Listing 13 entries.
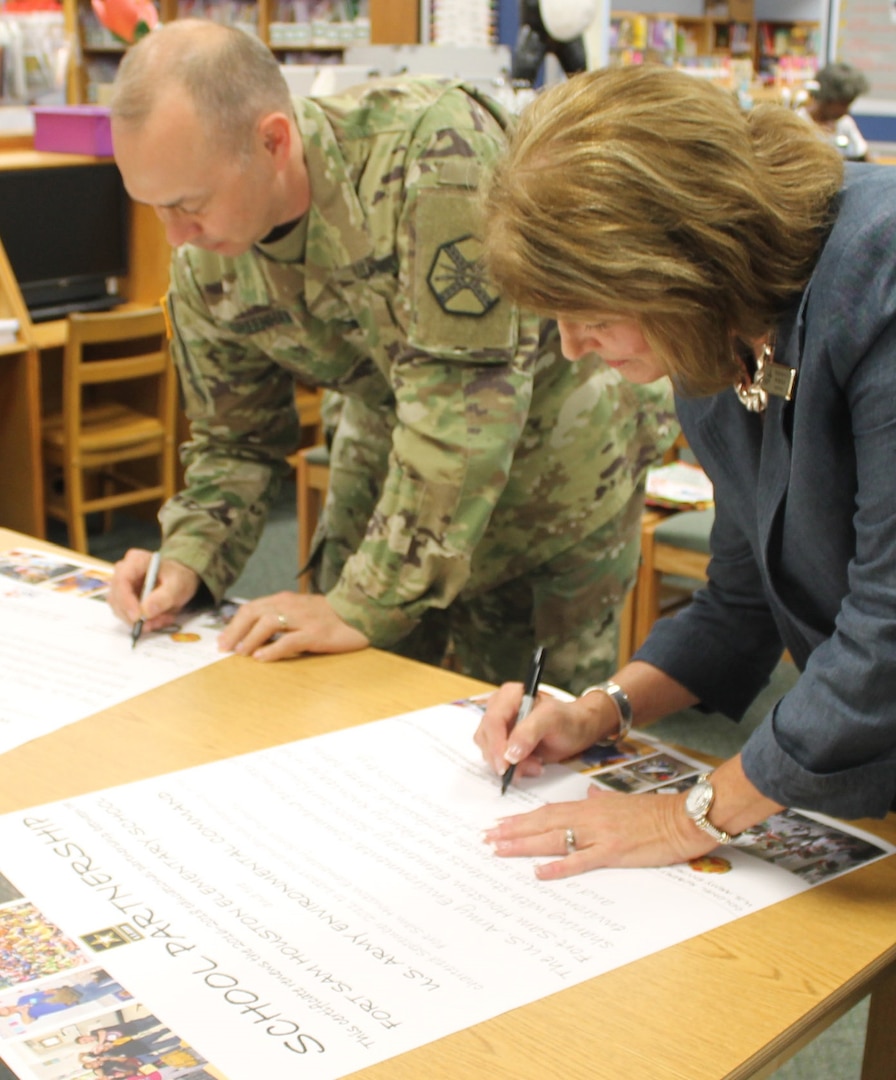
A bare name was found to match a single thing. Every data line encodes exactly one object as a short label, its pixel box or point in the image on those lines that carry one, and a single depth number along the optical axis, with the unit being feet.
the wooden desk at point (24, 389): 12.86
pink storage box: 14.01
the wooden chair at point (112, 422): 12.86
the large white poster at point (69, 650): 4.36
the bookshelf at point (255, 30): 20.43
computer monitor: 13.73
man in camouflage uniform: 4.60
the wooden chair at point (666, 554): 10.16
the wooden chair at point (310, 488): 11.88
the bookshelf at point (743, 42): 23.48
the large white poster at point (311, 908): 2.66
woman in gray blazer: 2.96
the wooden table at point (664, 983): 2.60
